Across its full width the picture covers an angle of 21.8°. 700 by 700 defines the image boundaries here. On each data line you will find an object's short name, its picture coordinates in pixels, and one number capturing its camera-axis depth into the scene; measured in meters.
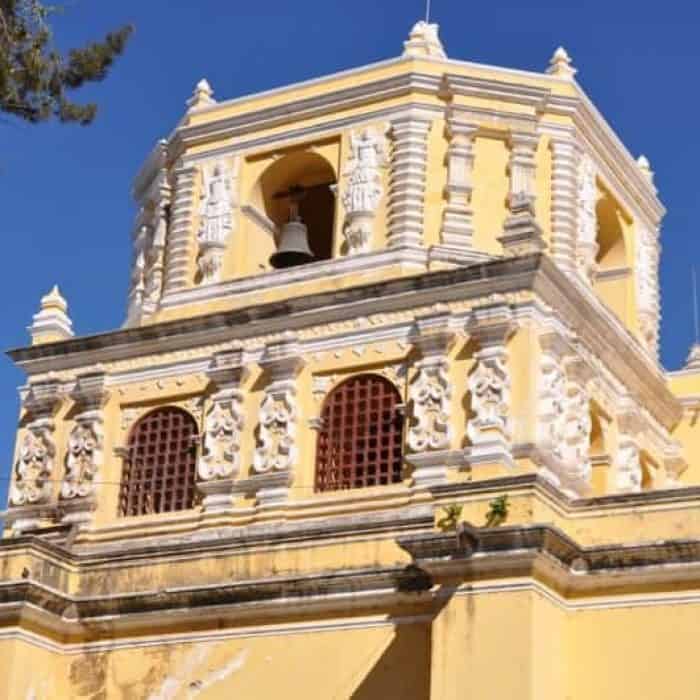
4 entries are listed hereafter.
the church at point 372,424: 17.97
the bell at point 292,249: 24.50
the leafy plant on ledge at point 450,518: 18.53
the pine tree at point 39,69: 16.02
